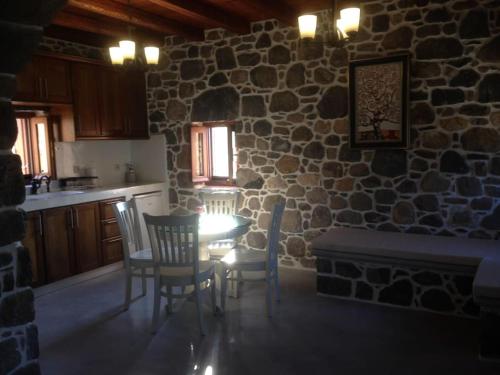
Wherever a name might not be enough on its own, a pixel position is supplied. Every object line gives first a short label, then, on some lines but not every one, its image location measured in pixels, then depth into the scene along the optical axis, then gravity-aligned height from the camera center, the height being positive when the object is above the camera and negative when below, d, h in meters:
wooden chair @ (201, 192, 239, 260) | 4.64 -0.57
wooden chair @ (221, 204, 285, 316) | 3.61 -0.94
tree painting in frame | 4.17 +0.41
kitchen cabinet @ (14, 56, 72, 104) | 4.38 +0.74
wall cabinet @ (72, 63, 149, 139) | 4.99 +0.59
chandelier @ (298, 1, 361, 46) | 3.05 +0.85
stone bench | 3.46 -1.03
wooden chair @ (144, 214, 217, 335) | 3.21 -0.81
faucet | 4.63 -0.30
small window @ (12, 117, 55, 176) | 4.92 +0.09
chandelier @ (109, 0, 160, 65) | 3.51 +0.80
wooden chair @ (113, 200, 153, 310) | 3.83 -0.93
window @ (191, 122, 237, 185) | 5.57 -0.07
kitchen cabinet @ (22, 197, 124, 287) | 4.21 -0.90
